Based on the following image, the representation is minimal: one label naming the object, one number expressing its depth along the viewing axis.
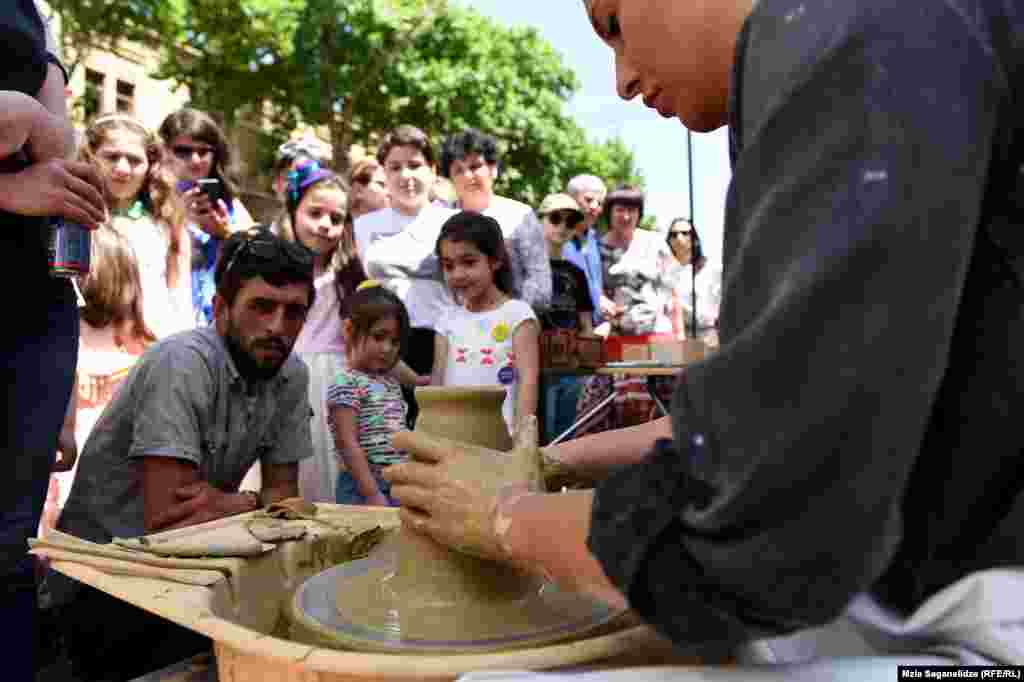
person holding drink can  1.78
